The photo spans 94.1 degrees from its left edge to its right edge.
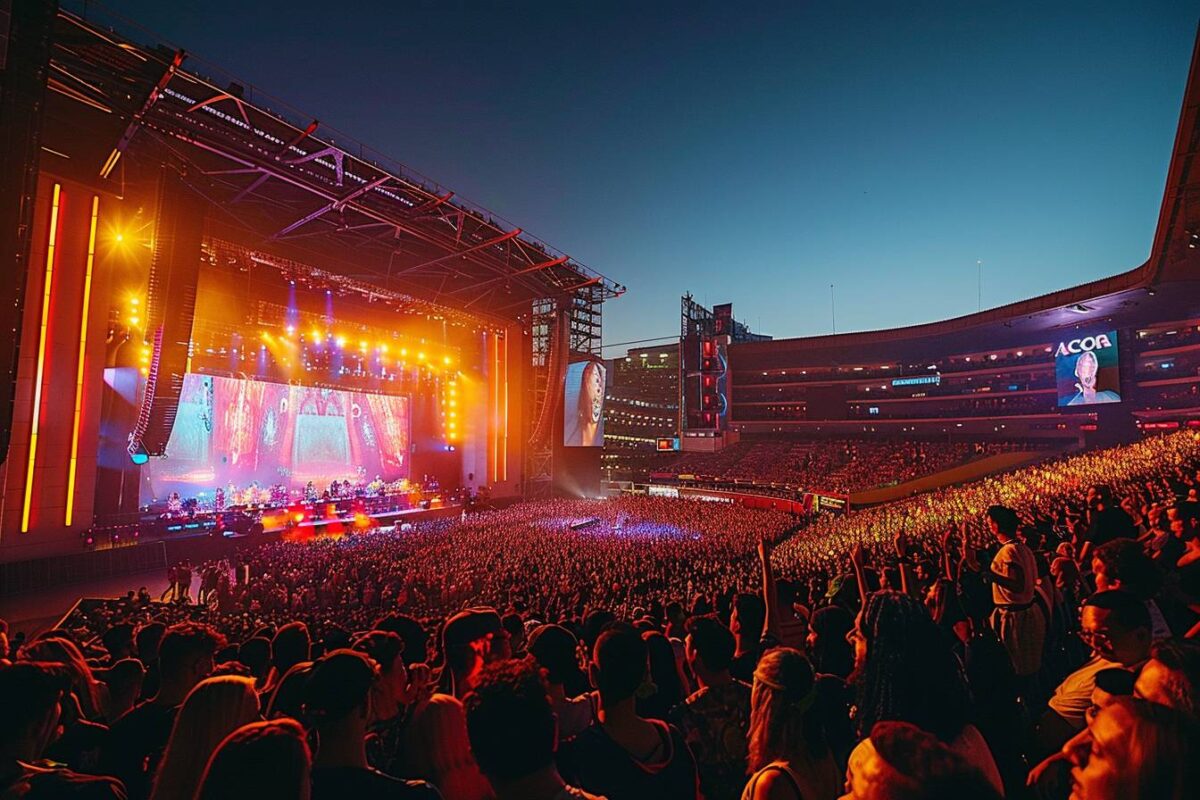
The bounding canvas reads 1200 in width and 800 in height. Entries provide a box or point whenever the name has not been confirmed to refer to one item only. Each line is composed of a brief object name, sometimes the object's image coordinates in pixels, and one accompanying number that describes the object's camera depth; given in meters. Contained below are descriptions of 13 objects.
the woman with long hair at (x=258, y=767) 1.58
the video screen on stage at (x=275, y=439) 22.55
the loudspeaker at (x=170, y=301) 16.27
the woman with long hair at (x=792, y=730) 2.11
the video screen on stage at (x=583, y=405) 35.34
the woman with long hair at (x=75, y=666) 3.78
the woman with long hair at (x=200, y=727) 2.12
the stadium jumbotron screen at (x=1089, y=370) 32.66
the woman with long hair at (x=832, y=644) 3.84
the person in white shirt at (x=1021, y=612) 4.10
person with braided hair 2.11
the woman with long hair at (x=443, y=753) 2.50
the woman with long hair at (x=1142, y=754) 1.48
